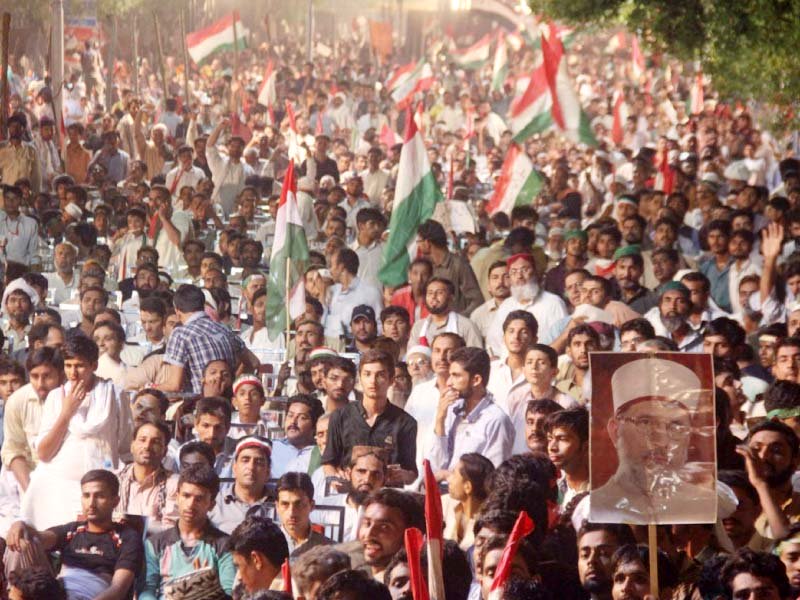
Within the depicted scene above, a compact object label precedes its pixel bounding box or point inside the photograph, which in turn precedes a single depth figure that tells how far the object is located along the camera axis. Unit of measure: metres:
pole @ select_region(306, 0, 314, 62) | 30.52
